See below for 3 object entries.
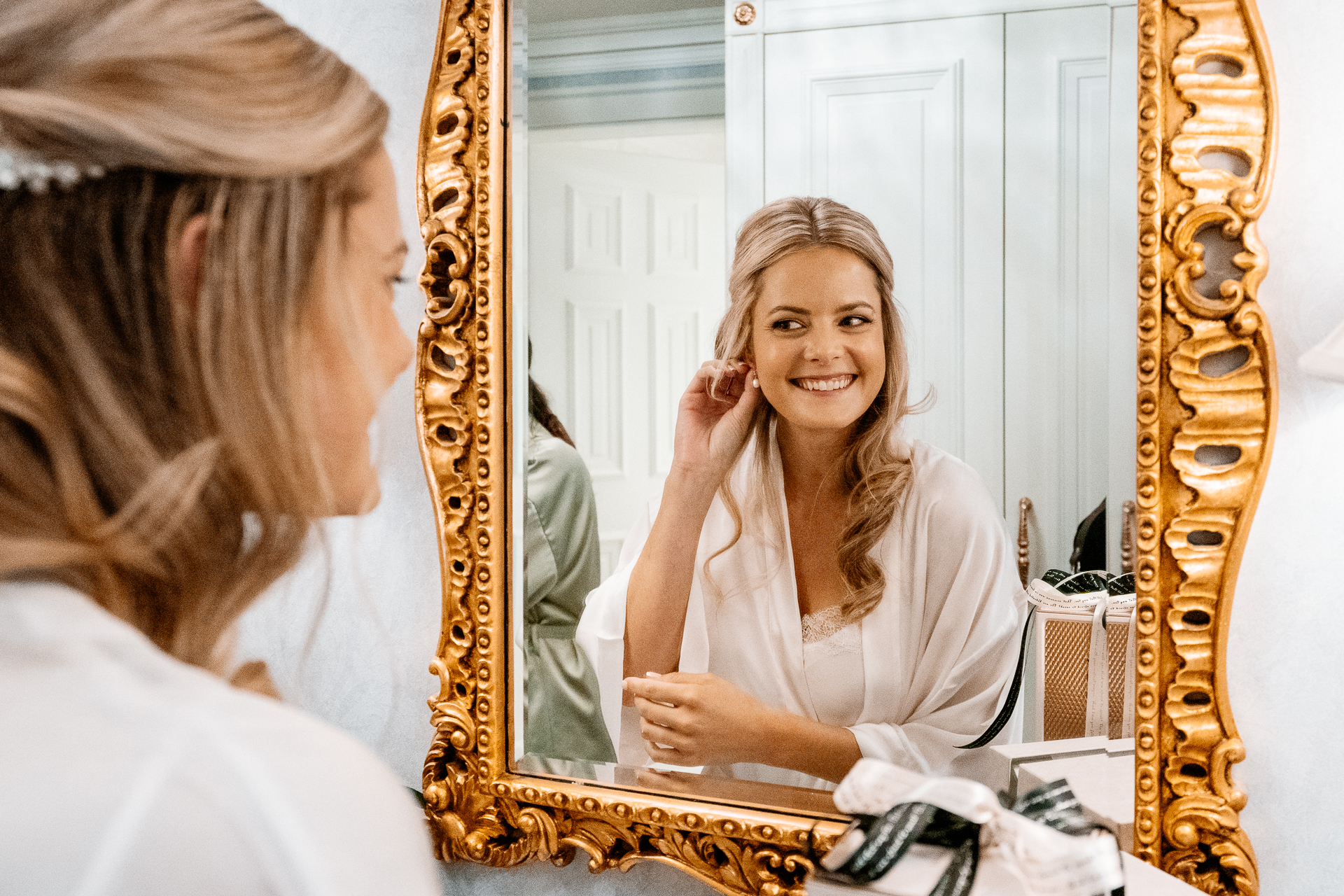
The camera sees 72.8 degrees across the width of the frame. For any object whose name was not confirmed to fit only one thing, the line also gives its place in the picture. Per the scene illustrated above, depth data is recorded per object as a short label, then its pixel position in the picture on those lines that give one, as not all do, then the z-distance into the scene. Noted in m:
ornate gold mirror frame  0.70
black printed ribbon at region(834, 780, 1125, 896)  0.62
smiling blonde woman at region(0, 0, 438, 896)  0.55
